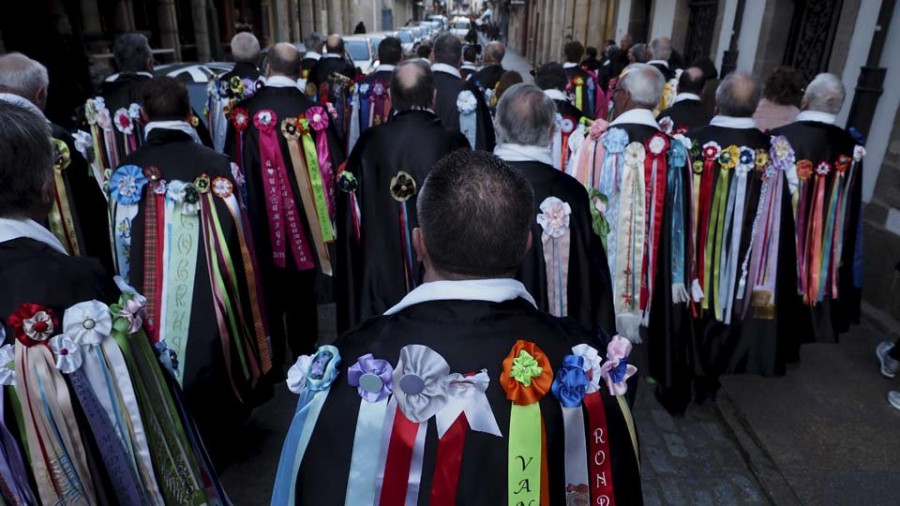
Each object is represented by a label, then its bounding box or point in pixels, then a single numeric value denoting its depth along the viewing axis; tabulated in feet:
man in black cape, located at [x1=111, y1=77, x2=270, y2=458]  9.52
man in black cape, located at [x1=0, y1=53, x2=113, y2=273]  10.48
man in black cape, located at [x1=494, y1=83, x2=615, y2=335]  8.85
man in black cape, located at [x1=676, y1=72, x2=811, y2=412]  11.55
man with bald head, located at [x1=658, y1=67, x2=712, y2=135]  16.87
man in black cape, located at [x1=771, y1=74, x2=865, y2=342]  12.45
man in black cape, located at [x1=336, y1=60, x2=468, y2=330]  11.42
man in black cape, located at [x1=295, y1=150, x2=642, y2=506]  4.43
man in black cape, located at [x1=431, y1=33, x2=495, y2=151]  18.95
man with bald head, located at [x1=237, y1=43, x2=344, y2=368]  13.65
